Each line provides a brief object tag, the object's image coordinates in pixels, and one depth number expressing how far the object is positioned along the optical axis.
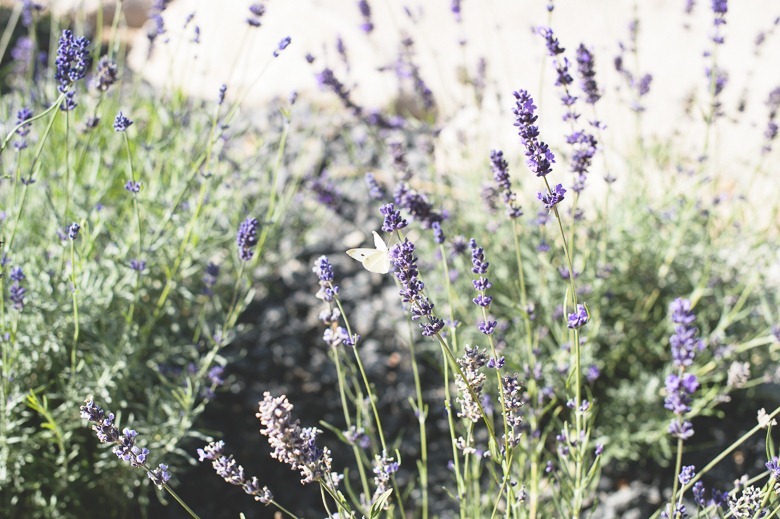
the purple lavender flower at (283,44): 1.14
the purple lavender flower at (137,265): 1.20
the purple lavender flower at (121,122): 1.08
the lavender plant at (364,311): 1.06
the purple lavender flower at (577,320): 0.99
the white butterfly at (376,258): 1.01
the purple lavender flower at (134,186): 1.15
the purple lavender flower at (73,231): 1.05
